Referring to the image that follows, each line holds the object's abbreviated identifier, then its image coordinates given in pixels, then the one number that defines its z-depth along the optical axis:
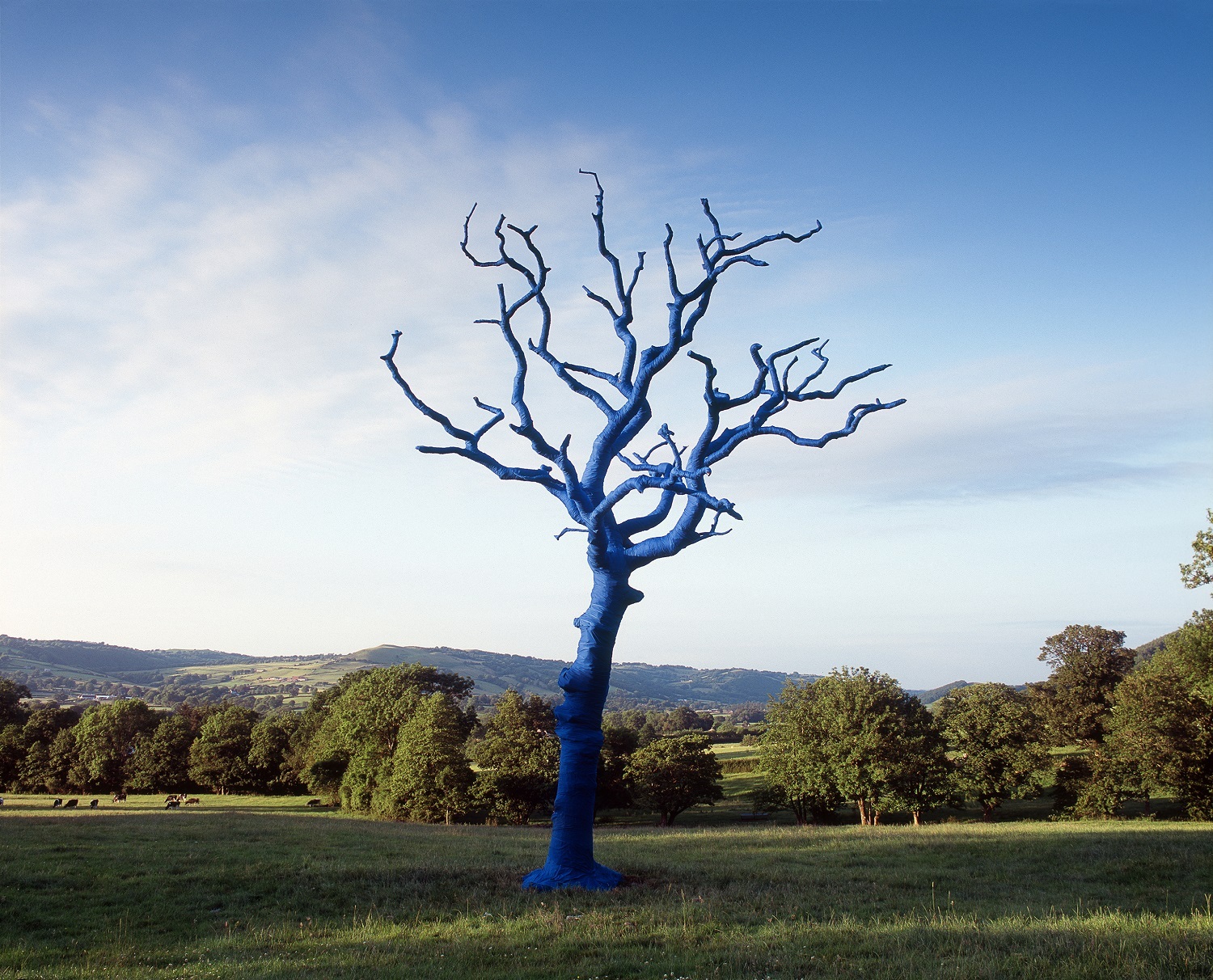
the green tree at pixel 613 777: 61.72
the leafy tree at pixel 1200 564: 24.52
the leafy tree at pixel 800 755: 46.53
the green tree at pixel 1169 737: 42.28
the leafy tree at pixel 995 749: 47.69
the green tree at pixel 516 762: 53.09
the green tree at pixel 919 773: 45.62
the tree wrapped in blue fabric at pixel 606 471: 14.26
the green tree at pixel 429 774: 48.56
